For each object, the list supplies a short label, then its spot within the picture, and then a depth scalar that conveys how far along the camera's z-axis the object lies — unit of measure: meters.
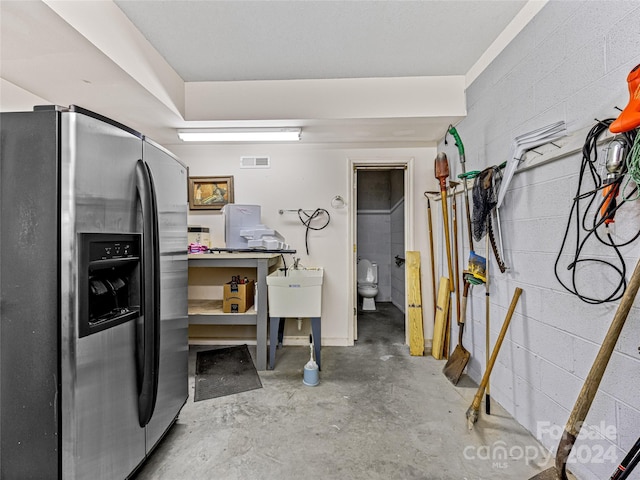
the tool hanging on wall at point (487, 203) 1.92
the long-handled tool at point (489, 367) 1.75
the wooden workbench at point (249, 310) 2.55
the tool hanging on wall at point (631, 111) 1.00
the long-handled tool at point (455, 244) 2.55
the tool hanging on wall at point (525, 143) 1.46
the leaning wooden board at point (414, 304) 2.91
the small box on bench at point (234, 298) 2.68
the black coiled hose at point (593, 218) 1.17
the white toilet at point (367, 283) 4.61
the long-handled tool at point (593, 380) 1.04
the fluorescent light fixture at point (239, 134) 2.75
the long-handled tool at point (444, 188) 2.63
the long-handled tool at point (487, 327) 1.88
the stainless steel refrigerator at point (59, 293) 0.97
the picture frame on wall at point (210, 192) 3.22
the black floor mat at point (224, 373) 2.21
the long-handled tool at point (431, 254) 3.04
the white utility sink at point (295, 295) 2.50
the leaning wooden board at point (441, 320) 2.77
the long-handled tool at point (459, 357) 2.34
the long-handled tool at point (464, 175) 2.21
